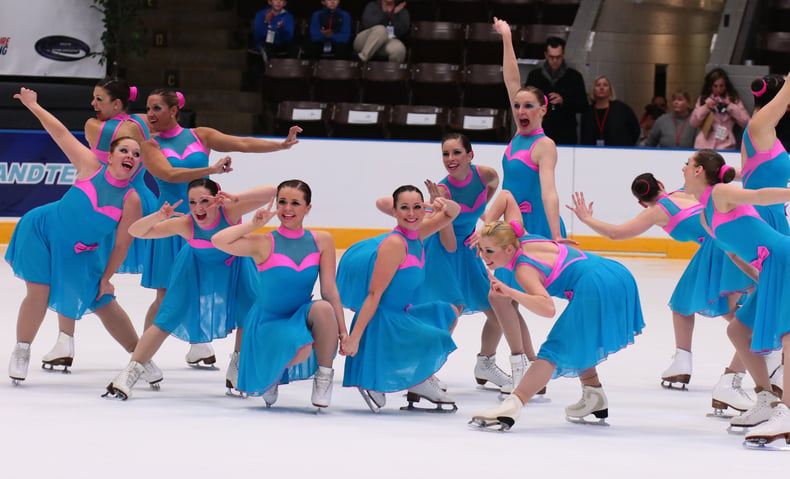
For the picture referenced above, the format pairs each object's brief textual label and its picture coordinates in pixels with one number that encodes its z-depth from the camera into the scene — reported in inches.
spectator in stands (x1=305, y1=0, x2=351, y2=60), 1023.6
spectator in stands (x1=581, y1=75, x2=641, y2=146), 910.4
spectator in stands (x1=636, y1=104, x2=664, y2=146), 1000.2
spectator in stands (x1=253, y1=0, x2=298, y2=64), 1026.7
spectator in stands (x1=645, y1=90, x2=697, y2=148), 912.3
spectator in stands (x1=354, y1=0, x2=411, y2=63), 1022.4
